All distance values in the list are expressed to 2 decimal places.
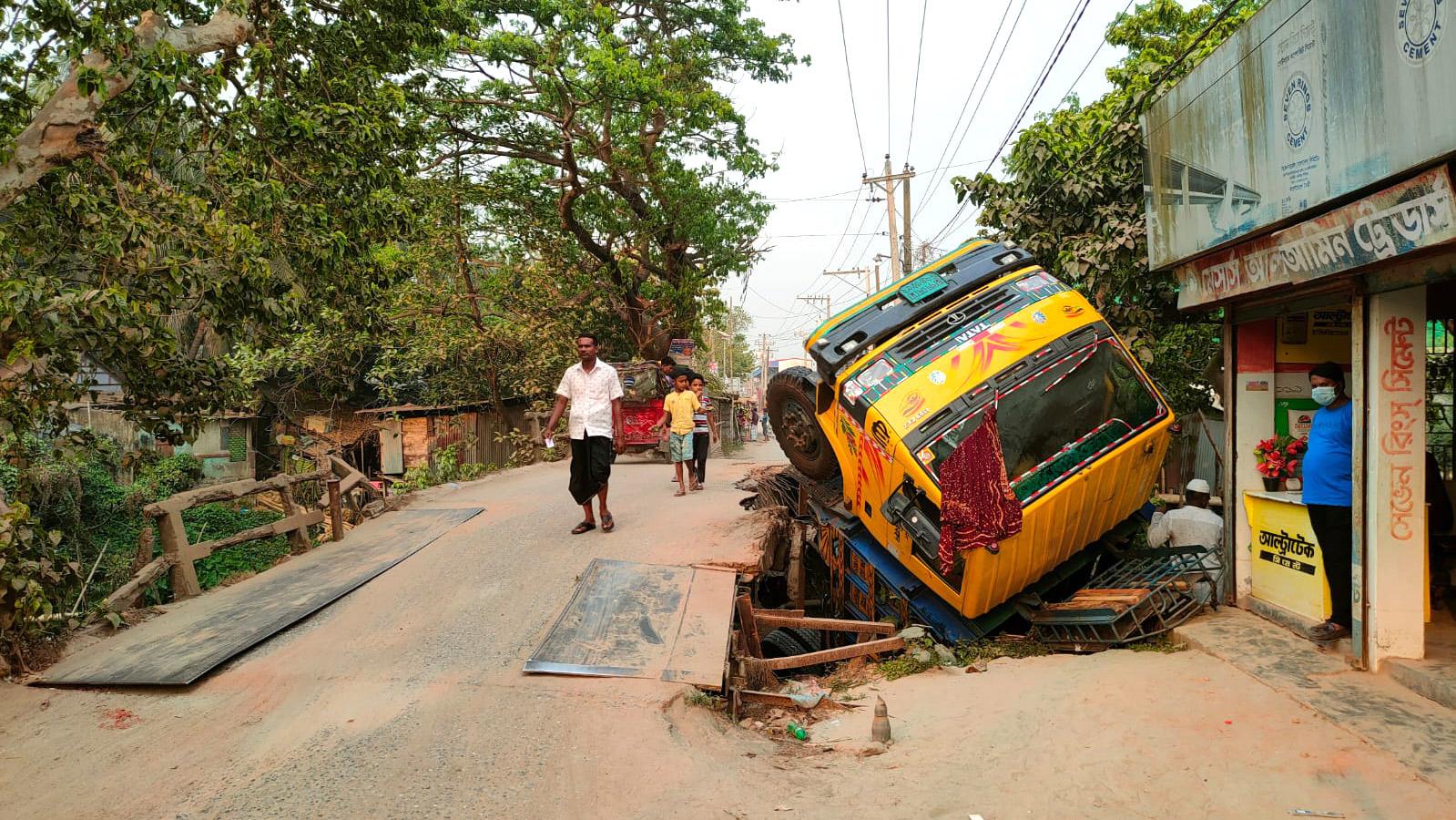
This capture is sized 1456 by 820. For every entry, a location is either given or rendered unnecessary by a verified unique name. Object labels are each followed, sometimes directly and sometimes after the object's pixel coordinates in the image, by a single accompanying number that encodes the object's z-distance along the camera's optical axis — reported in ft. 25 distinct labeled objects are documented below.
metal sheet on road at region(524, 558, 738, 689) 16.57
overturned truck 19.20
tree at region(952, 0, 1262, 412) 26.76
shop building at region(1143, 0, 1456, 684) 14.20
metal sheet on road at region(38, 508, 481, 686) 16.08
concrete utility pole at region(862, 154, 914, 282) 72.49
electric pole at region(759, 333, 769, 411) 237.45
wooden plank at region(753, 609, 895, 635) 21.94
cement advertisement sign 13.53
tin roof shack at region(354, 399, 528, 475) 65.87
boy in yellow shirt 35.65
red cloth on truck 18.11
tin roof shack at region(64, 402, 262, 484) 61.04
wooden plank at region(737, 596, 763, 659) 21.21
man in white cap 23.02
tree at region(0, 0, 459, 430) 16.14
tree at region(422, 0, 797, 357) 48.96
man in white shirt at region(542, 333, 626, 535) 25.11
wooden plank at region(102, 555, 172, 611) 18.95
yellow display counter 18.54
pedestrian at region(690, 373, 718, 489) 38.68
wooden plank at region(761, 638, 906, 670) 19.51
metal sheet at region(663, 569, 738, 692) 16.49
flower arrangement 20.21
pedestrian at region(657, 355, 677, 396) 57.21
